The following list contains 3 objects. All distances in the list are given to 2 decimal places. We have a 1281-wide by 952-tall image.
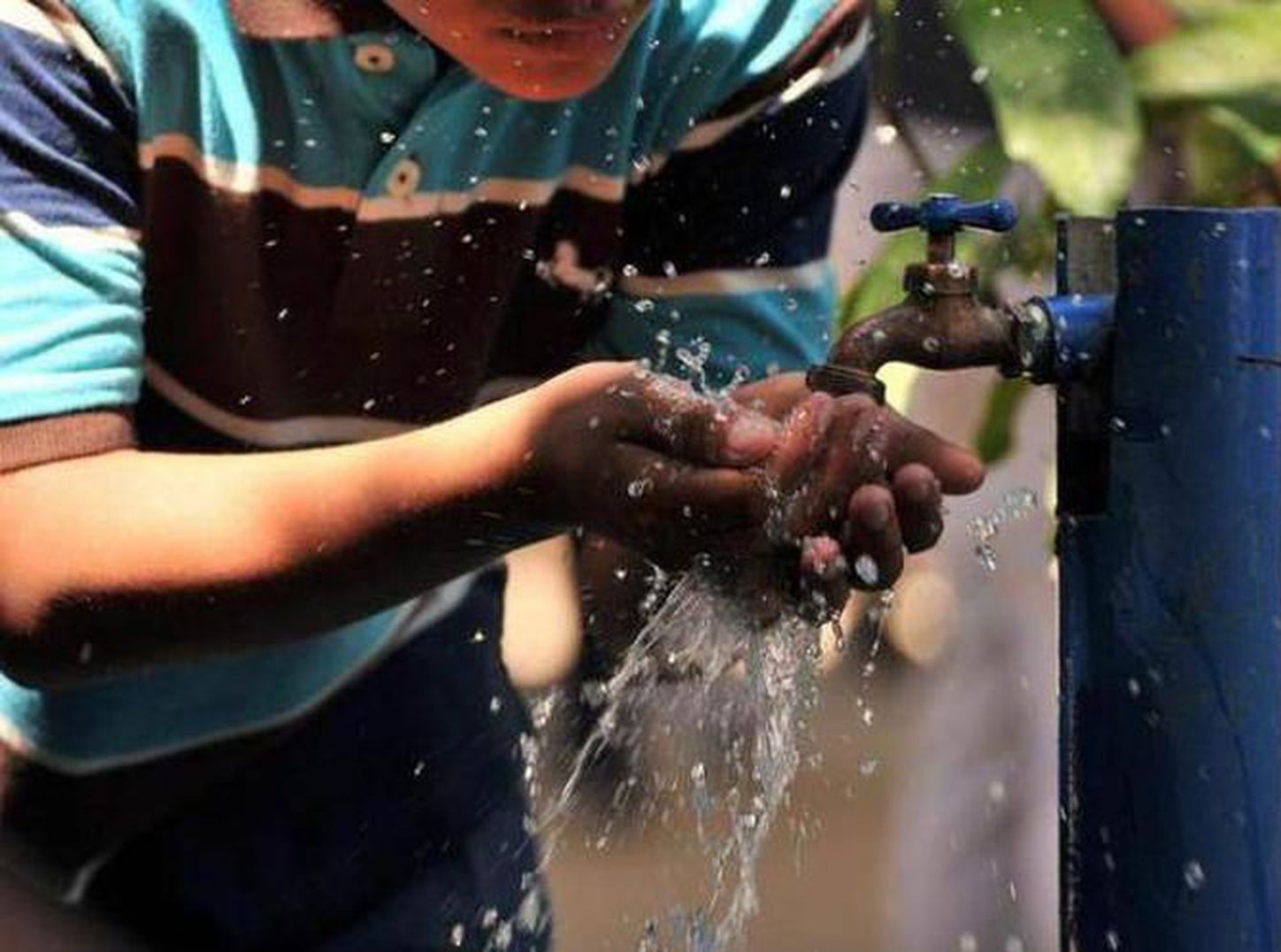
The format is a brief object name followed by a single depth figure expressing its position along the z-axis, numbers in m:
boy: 3.09
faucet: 2.77
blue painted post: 2.72
